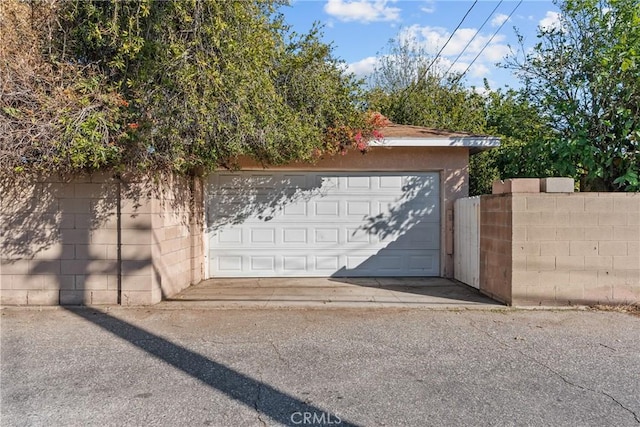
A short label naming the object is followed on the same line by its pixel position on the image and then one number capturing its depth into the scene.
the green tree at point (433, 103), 14.68
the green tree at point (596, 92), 7.47
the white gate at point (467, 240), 8.04
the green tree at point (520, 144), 8.66
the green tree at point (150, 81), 5.65
